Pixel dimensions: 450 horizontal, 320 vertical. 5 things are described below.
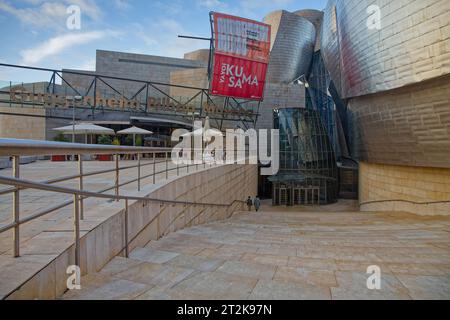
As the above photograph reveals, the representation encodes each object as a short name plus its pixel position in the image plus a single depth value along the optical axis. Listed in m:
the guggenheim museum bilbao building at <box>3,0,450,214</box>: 12.87
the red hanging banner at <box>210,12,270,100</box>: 19.67
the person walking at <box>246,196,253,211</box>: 18.90
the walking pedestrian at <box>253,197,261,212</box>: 19.66
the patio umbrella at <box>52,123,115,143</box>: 15.31
